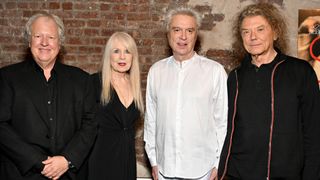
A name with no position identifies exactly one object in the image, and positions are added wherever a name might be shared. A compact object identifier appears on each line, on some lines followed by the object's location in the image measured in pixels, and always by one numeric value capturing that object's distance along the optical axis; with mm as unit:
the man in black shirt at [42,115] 2832
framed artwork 4230
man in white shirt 3117
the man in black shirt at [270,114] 2699
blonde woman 3307
